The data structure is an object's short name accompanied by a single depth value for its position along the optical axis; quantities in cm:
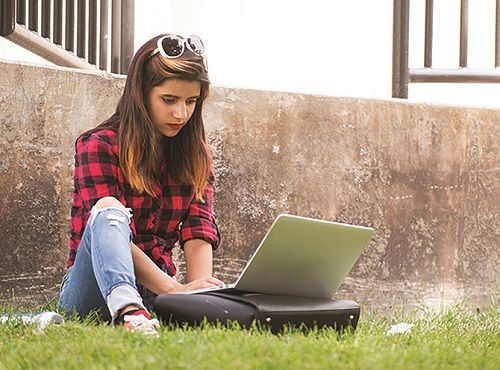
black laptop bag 660
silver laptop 660
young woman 718
